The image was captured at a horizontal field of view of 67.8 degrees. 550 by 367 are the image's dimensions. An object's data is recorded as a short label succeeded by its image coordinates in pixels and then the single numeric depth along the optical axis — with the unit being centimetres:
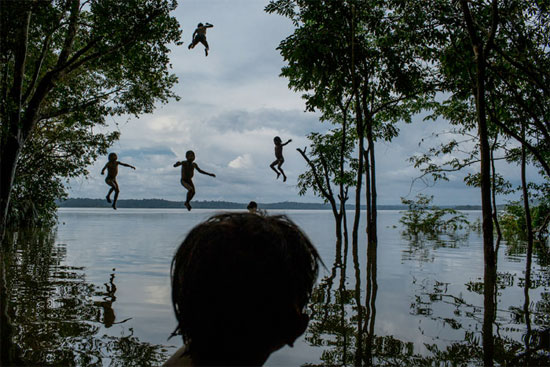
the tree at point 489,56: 1126
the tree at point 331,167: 2122
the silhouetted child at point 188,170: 1110
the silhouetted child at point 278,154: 1459
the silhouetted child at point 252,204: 300
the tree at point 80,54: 1055
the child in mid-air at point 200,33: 994
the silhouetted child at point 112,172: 1283
